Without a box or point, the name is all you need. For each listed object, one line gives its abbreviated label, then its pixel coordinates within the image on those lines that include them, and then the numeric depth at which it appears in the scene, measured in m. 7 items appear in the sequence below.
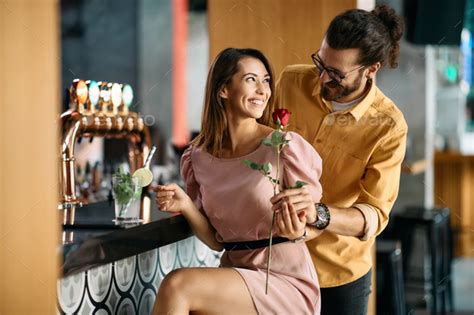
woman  2.93
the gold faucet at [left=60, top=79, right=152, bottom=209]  3.67
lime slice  3.38
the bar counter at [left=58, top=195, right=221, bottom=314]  2.78
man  3.37
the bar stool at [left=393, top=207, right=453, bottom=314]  7.19
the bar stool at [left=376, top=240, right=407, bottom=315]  5.38
